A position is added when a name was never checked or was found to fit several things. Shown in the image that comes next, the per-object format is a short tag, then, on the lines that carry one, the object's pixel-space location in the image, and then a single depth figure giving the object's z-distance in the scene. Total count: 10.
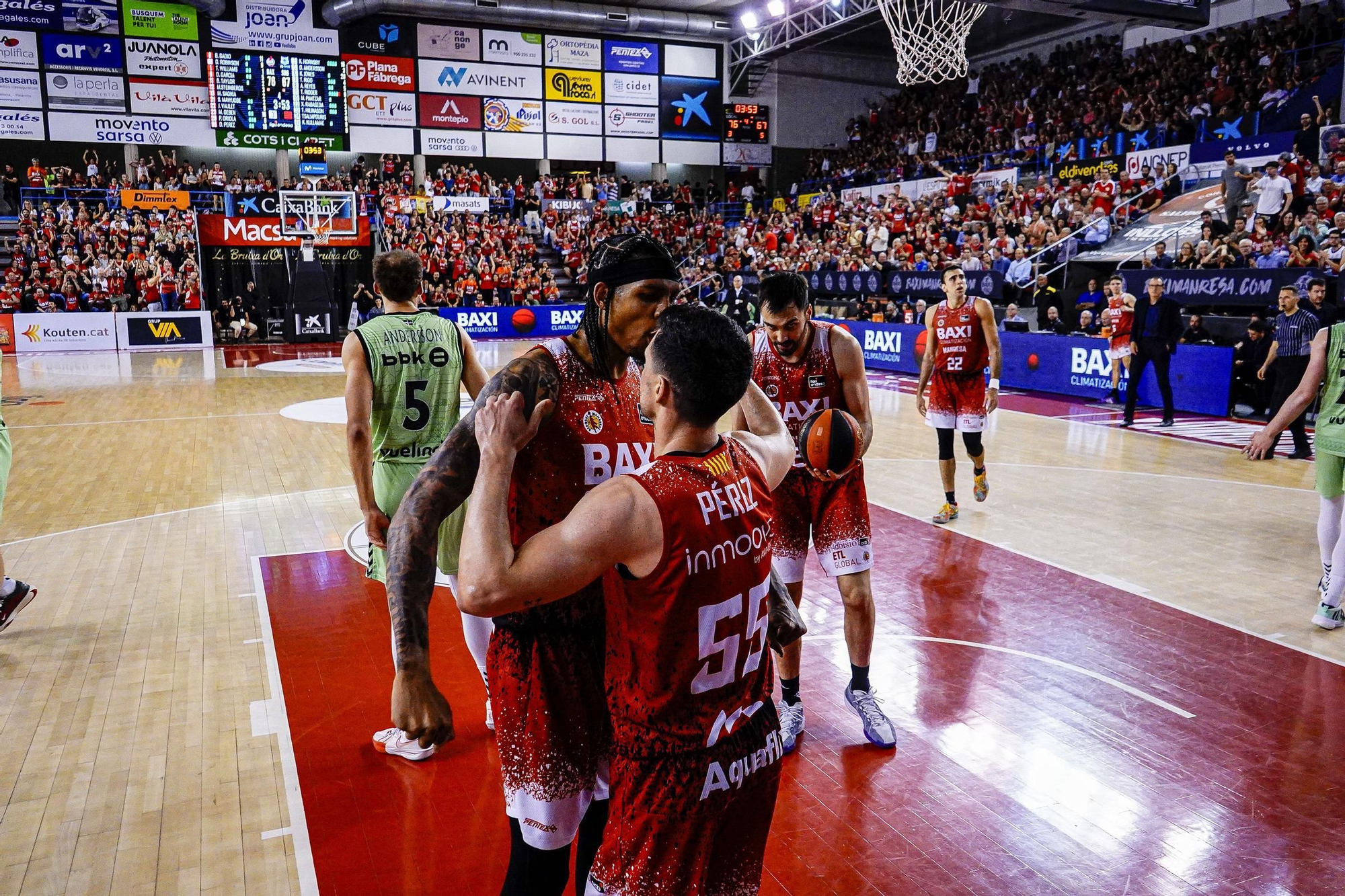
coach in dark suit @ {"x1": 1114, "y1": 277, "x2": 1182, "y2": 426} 11.79
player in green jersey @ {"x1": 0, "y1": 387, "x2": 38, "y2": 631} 5.47
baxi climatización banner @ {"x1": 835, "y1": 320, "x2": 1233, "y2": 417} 12.74
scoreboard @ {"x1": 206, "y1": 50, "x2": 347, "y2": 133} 27.12
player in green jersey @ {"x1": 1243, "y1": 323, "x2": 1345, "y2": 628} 5.38
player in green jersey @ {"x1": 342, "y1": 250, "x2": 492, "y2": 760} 4.05
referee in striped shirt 10.48
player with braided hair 2.34
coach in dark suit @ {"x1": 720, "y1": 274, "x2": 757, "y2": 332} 19.76
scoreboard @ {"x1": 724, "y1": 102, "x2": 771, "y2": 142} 34.22
